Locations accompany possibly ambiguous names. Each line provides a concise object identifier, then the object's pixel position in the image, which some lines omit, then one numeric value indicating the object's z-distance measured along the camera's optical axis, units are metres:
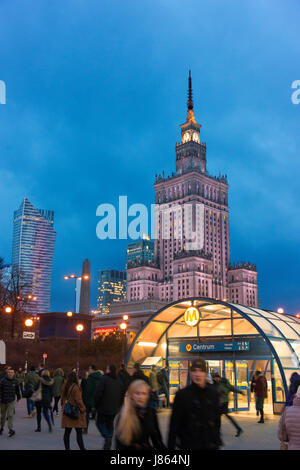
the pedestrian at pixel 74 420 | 10.38
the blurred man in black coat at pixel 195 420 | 5.66
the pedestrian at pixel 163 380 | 22.31
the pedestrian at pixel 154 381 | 19.66
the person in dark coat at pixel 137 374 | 14.89
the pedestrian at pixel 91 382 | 13.91
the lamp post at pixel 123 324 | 35.50
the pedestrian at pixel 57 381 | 19.62
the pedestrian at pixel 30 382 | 17.56
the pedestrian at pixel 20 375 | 27.27
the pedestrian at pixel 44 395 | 14.93
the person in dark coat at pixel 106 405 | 9.90
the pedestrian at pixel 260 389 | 18.36
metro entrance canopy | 22.53
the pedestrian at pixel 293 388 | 9.48
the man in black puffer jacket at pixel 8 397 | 13.63
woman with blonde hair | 5.27
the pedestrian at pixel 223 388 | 13.49
